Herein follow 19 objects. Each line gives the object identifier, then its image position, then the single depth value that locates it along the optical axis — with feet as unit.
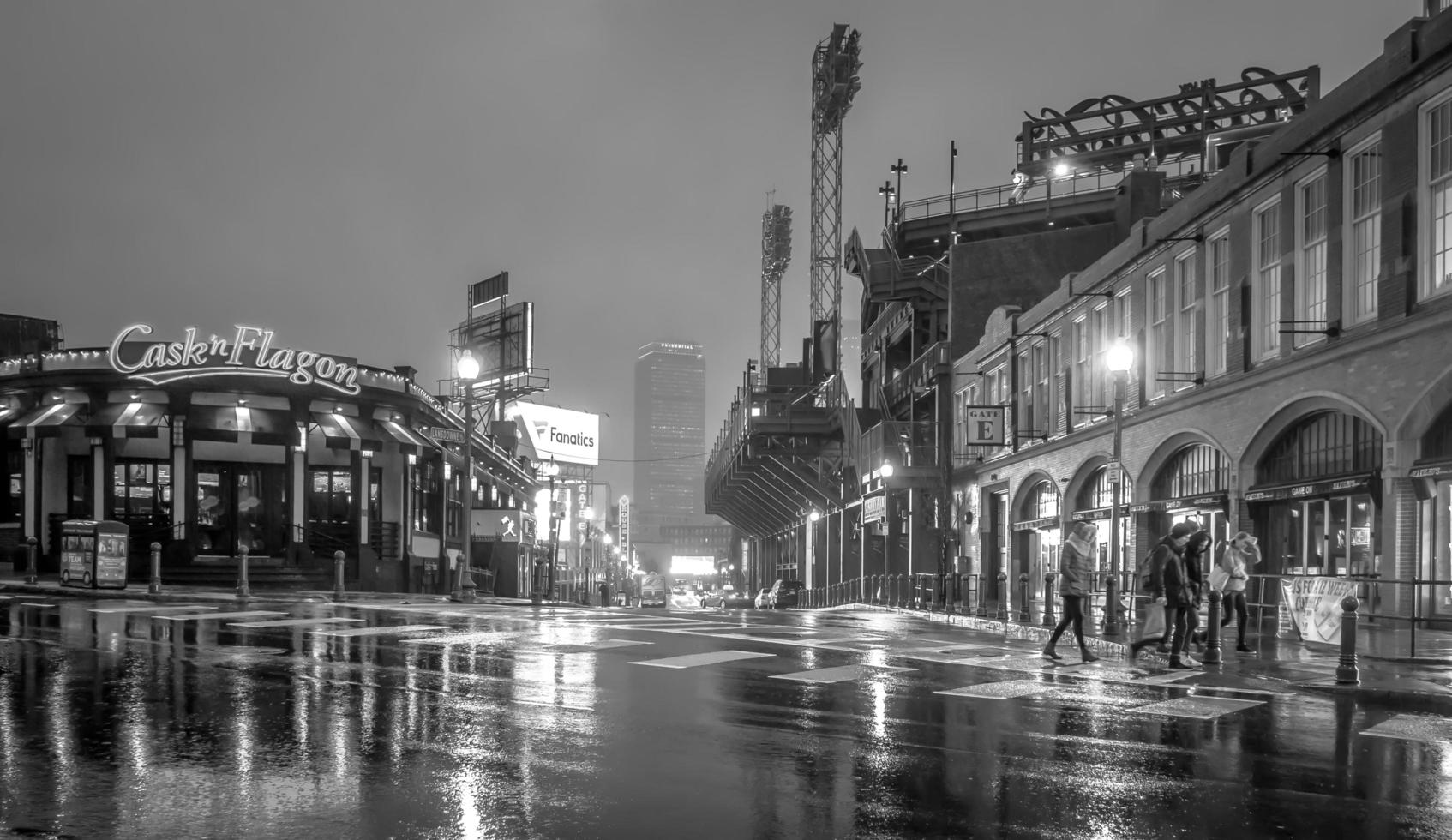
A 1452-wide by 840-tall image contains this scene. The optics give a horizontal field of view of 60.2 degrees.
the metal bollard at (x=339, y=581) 89.17
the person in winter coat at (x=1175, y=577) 49.96
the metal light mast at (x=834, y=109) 194.80
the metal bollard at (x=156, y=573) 86.43
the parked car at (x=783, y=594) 200.40
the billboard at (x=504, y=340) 215.31
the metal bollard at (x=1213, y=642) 51.21
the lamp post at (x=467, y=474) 94.48
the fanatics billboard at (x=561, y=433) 280.92
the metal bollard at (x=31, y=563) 98.32
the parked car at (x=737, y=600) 299.62
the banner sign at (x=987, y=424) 119.75
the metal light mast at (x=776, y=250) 305.73
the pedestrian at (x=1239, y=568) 55.62
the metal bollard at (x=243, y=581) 81.30
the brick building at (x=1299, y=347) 58.95
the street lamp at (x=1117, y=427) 69.10
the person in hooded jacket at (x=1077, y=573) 50.11
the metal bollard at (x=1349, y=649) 44.09
